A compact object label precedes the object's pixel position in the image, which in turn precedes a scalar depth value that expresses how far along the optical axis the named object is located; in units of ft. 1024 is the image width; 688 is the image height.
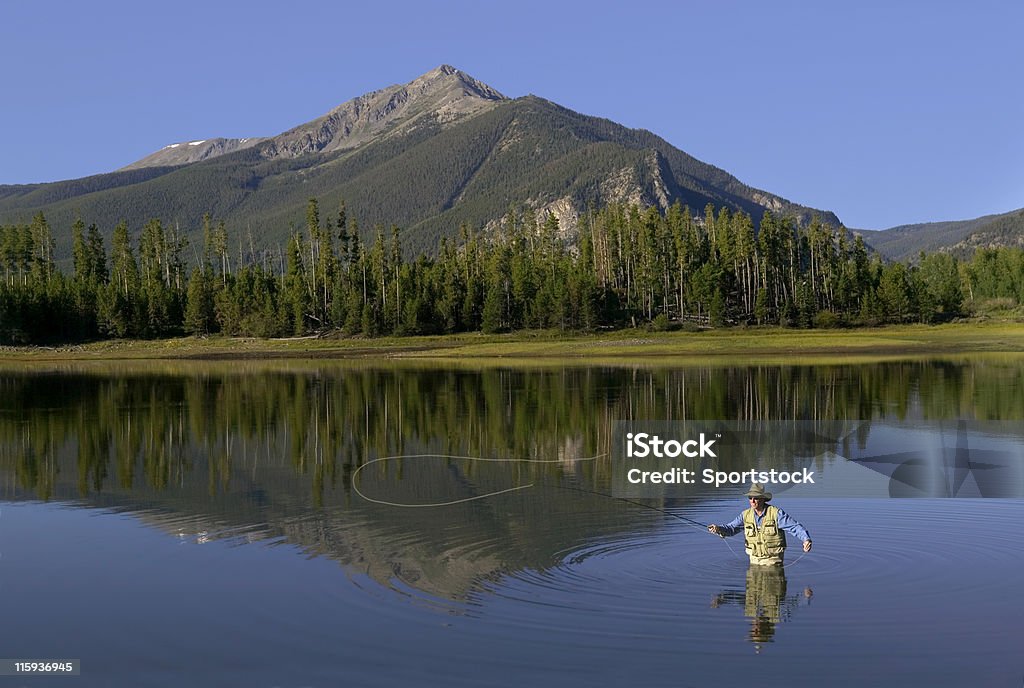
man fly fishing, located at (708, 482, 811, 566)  57.36
